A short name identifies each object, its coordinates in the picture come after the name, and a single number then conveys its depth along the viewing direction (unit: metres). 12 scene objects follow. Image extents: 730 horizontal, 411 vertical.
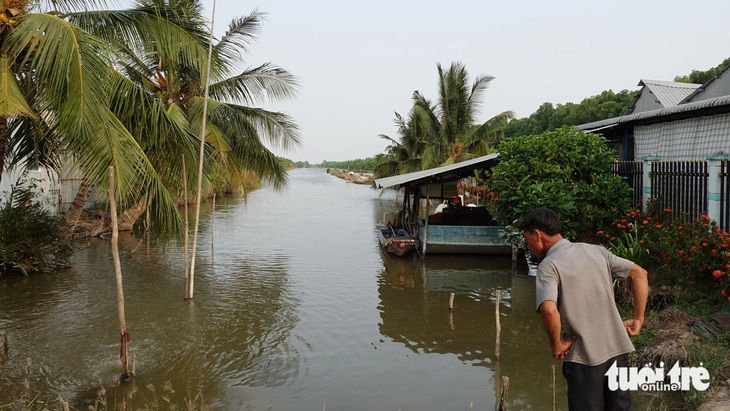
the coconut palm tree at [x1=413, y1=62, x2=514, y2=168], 25.33
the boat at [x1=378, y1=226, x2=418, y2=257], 15.30
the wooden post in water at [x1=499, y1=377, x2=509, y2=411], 5.54
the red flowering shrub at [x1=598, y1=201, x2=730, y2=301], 6.81
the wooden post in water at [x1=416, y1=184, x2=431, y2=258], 14.95
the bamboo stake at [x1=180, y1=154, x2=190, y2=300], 10.17
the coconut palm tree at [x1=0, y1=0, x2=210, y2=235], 6.61
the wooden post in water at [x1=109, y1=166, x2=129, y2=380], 6.33
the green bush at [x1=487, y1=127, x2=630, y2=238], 10.84
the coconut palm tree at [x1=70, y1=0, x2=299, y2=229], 8.92
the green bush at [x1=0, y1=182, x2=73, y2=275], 11.21
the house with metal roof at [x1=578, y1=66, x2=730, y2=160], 9.50
